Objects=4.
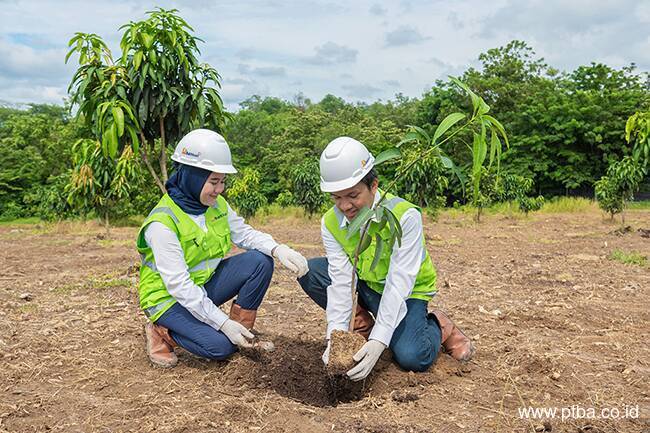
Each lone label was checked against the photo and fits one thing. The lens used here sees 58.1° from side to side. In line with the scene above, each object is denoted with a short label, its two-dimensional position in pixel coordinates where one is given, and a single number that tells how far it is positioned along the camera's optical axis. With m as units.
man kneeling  2.68
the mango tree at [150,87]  3.81
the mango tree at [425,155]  2.47
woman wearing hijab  2.92
